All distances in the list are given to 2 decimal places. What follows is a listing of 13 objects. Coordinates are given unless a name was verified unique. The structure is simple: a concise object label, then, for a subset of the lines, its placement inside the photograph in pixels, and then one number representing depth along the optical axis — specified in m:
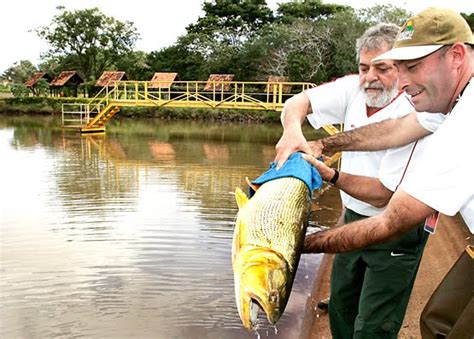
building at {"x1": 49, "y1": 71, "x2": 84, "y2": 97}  50.44
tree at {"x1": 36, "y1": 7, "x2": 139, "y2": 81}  54.28
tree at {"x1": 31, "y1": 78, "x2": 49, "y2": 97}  50.22
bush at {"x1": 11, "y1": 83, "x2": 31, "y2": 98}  46.84
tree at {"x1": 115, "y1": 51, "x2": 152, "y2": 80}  49.66
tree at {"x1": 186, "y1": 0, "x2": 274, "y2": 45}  47.81
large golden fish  1.81
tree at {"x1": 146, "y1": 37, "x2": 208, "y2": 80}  45.66
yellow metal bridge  24.74
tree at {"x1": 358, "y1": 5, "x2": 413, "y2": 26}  36.47
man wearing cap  1.74
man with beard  2.88
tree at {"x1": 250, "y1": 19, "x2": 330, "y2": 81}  36.81
